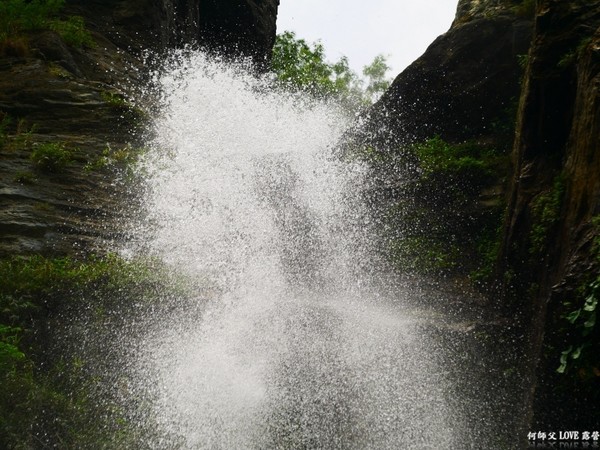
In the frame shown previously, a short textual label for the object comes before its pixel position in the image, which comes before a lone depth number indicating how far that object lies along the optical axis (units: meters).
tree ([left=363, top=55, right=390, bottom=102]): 44.75
